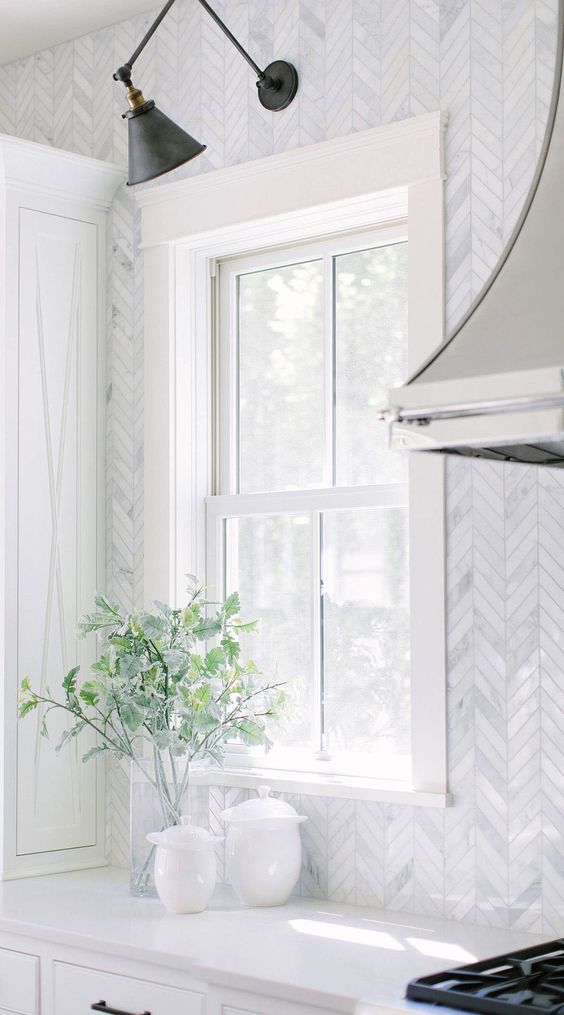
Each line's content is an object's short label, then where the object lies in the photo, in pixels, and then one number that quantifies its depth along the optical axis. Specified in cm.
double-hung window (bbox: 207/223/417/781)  281
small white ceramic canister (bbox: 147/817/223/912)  259
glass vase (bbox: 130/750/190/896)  277
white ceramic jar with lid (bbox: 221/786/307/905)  262
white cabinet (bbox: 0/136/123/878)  305
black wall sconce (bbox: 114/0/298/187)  268
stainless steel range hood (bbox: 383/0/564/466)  158
